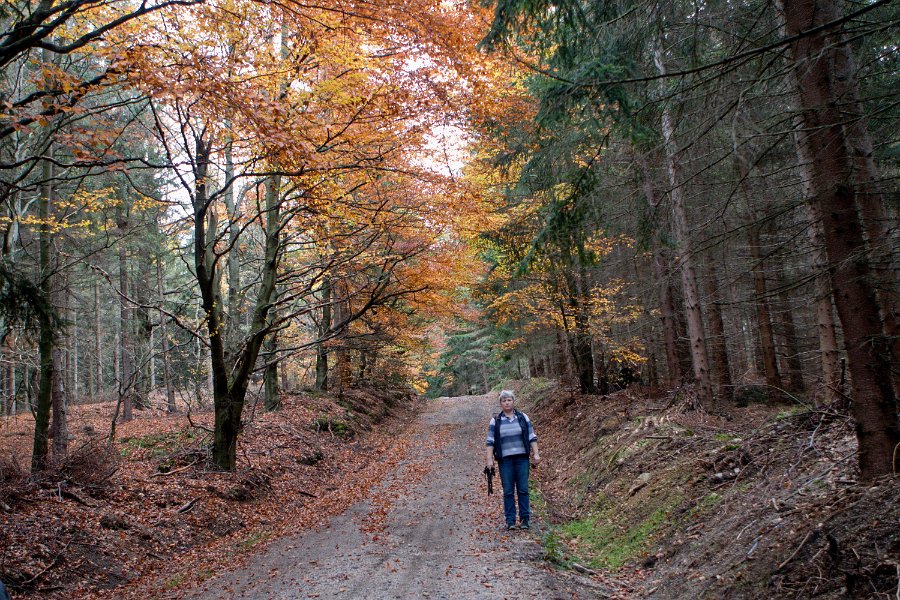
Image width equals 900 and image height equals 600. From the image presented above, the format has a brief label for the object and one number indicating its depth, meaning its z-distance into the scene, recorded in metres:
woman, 7.45
